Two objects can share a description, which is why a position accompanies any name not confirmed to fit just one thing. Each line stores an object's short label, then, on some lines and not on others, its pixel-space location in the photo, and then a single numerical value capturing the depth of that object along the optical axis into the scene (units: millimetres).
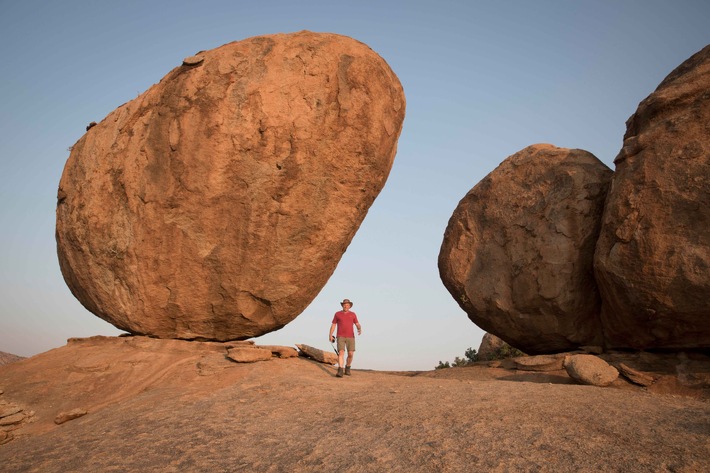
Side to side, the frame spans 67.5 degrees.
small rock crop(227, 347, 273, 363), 10125
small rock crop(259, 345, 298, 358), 10938
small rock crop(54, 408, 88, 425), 8609
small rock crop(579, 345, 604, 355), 10828
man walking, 10727
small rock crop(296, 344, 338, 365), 11477
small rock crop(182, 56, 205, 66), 11195
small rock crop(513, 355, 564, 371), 10469
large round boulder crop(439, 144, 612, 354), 11125
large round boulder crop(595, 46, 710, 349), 8922
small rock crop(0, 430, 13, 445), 8328
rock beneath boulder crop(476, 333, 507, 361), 17059
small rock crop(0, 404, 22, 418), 8734
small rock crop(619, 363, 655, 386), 9141
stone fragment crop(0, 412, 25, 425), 8656
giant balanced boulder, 10648
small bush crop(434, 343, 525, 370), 16094
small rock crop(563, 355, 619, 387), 8852
